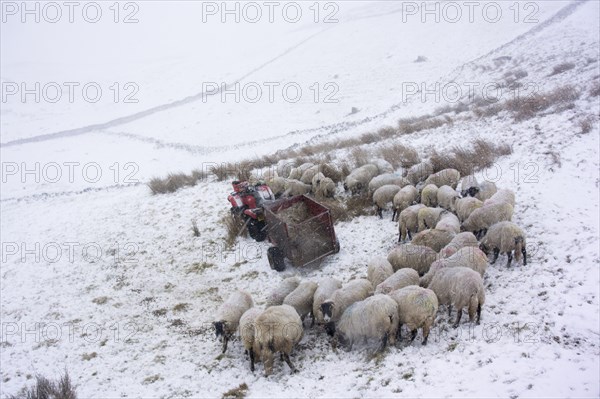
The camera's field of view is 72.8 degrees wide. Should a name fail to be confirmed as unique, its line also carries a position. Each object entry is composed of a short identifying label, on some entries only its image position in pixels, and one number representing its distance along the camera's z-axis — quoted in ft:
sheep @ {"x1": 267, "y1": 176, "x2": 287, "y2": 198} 40.86
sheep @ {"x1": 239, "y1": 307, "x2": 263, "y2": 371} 20.03
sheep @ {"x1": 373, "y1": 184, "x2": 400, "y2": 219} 33.01
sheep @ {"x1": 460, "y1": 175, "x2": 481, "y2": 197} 31.09
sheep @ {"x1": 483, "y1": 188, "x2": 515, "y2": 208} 27.51
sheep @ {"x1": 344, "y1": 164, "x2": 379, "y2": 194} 37.24
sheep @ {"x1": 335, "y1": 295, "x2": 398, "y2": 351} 19.07
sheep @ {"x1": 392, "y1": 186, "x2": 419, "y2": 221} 31.48
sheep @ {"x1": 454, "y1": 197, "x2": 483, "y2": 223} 28.25
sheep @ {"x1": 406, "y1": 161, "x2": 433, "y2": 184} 36.58
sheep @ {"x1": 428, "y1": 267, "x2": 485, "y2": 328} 19.16
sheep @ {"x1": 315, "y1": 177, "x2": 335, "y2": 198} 37.76
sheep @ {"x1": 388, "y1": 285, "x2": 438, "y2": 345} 18.81
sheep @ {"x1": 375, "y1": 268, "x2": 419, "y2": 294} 21.50
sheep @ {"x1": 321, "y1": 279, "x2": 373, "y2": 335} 20.97
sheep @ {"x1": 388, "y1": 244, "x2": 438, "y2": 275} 24.12
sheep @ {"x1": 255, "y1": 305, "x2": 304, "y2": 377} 19.34
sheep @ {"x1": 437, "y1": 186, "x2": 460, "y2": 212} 30.46
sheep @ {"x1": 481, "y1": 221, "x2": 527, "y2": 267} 22.81
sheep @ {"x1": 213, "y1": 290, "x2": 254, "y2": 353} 21.80
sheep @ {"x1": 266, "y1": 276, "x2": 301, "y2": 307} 24.00
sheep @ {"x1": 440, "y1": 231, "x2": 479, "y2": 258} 23.76
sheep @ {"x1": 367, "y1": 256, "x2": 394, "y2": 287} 23.48
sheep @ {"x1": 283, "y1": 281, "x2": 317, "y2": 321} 22.61
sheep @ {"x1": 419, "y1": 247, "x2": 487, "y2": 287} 21.70
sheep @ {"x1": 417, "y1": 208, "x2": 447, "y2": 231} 28.37
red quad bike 33.58
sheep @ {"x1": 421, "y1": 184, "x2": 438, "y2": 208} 31.86
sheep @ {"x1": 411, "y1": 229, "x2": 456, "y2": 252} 25.58
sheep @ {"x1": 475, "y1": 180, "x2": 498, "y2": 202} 30.52
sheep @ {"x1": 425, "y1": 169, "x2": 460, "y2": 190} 33.47
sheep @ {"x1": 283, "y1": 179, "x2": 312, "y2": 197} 38.37
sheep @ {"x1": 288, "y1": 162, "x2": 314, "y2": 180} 42.39
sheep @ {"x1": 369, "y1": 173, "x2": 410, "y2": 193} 34.96
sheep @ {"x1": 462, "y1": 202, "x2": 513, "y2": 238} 26.12
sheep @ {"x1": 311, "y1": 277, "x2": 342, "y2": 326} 21.74
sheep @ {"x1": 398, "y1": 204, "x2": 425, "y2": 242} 28.63
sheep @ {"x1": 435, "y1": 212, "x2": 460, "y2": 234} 26.40
